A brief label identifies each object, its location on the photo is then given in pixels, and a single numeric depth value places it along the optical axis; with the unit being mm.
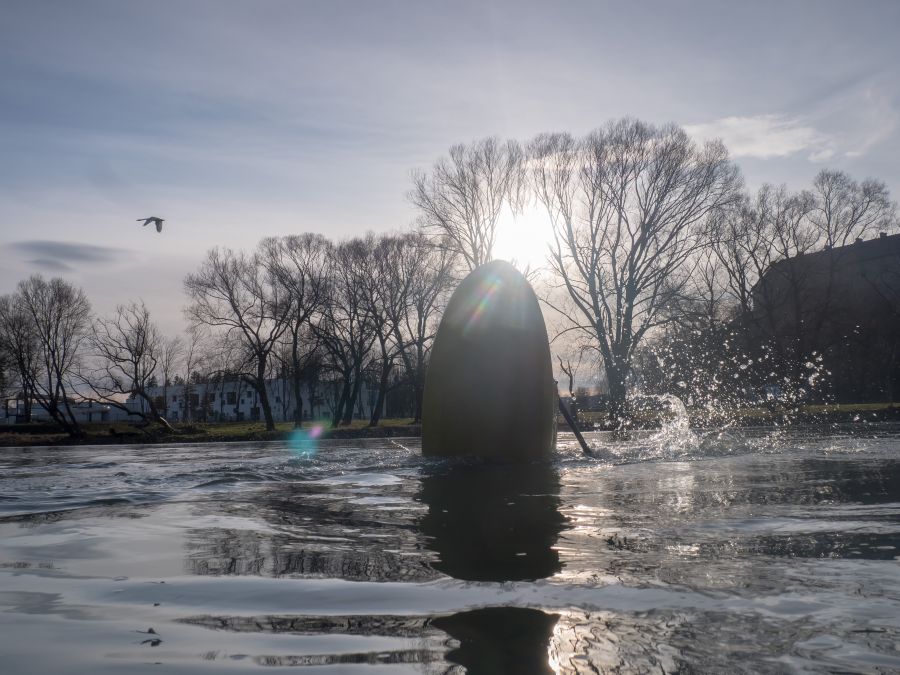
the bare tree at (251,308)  46156
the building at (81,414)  87806
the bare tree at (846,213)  44812
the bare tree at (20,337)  52375
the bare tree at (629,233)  32688
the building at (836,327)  44812
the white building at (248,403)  94938
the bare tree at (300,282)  47469
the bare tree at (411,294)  46875
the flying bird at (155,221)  19569
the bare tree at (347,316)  47531
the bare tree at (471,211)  36188
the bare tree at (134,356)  48250
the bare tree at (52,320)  52844
